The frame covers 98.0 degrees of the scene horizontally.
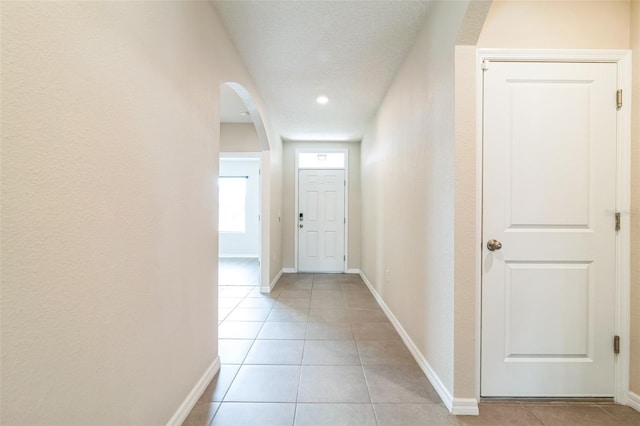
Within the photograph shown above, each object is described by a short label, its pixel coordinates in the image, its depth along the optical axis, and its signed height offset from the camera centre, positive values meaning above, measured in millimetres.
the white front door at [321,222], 5246 -195
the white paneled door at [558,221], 1626 -49
